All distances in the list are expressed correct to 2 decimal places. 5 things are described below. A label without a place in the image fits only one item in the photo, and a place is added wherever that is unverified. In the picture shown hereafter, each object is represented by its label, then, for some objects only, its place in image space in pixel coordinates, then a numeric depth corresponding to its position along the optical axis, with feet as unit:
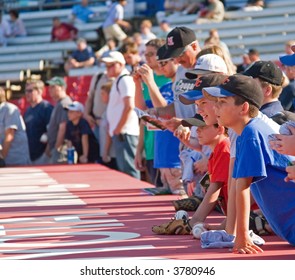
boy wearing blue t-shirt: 36.07
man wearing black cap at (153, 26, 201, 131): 55.45
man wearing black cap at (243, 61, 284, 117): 43.25
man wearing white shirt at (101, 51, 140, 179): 80.61
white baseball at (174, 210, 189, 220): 44.26
